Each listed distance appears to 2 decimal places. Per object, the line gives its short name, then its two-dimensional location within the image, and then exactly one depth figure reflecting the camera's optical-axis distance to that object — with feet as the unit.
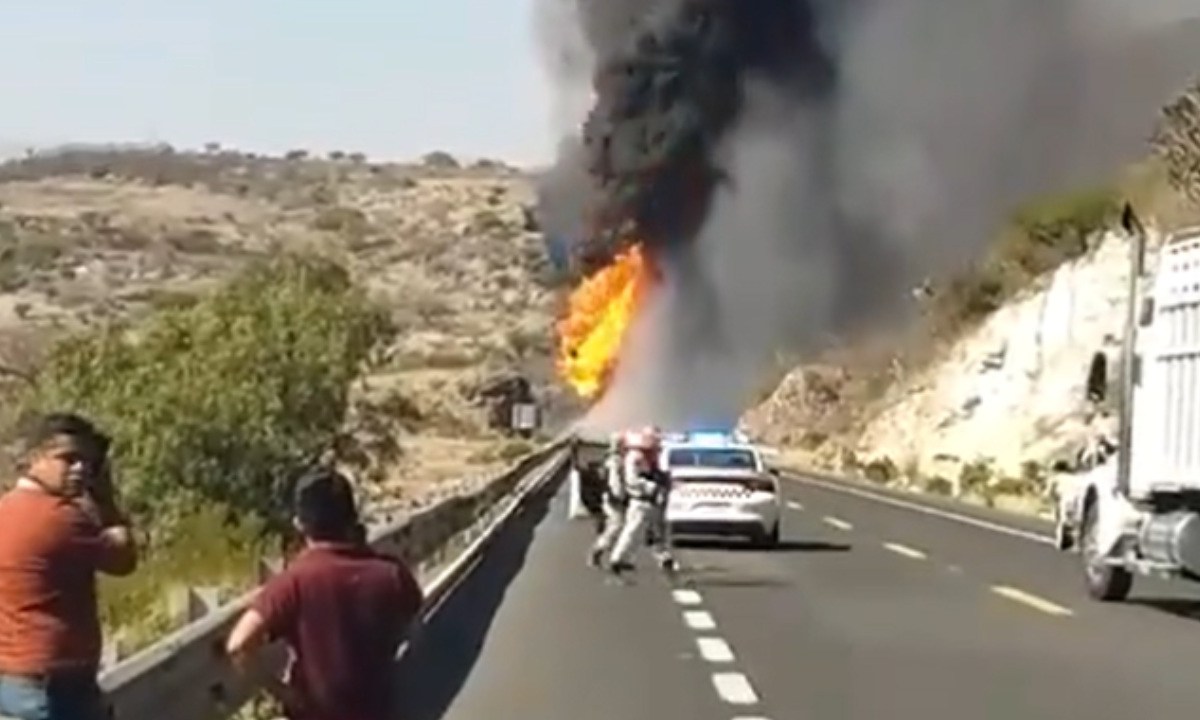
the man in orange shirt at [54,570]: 31.53
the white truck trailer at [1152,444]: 86.38
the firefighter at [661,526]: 99.86
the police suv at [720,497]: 122.83
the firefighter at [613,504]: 101.24
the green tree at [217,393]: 137.18
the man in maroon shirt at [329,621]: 29.63
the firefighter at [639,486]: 98.37
